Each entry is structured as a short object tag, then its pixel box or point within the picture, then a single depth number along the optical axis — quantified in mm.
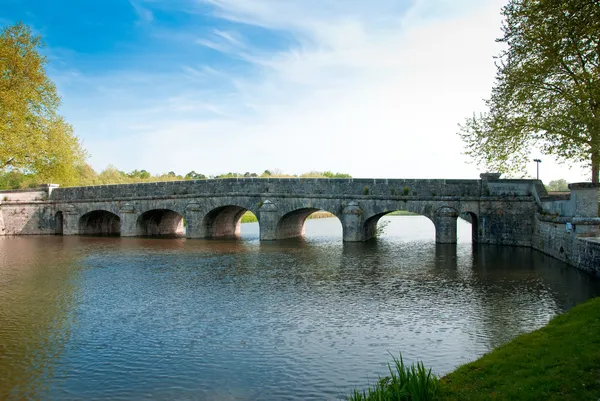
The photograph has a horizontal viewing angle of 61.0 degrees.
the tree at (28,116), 35531
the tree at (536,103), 22375
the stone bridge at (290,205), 28000
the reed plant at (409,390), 6784
